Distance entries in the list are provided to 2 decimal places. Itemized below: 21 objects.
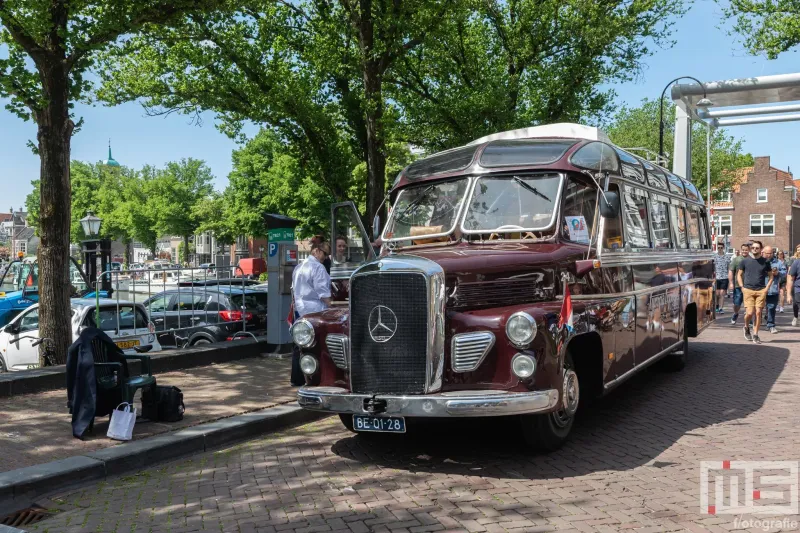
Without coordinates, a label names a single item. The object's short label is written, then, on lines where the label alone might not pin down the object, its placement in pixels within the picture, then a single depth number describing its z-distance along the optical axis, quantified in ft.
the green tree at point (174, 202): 225.15
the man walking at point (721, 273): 68.39
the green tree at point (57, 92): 32.17
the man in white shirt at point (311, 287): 30.37
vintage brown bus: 18.93
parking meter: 40.14
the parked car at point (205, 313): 41.29
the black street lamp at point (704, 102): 68.49
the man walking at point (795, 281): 57.52
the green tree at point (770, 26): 61.98
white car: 38.45
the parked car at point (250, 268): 44.42
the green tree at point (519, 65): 65.92
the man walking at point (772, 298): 53.06
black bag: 25.02
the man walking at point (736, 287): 57.26
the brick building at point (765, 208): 202.69
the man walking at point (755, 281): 45.96
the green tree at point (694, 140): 162.81
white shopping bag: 22.44
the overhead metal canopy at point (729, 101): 64.92
